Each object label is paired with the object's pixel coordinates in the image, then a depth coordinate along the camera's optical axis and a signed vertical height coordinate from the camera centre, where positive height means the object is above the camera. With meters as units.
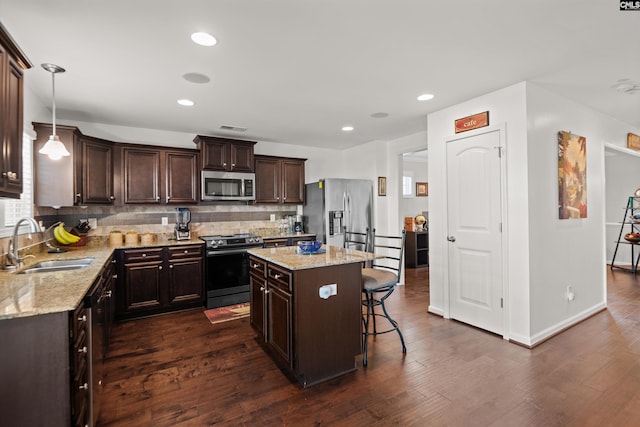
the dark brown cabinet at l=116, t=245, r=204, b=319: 3.69 -0.78
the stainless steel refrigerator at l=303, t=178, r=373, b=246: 4.95 +0.11
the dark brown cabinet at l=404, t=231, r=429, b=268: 6.61 -0.76
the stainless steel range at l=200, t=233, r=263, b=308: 4.12 -0.72
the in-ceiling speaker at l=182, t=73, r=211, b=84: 2.71 +1.24
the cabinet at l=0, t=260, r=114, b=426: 1.30 -0.66
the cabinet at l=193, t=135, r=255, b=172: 4.44 +0.93
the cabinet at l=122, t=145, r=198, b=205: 4.10 +0.57
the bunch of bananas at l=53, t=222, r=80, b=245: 3.29 -0.19
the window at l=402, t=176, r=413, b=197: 7.74 +0.70
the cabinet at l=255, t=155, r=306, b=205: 5.01 +0.60
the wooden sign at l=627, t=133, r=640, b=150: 4.41 +1.01
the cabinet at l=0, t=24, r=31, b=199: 1.76 +0.65
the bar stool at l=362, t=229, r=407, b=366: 2.65 -0.60
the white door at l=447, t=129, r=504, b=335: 3.18 -0.18
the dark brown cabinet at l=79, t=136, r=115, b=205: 3.58 +0.55
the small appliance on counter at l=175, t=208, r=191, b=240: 4.37 -0.06
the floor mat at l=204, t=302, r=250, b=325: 3.72 -1.22
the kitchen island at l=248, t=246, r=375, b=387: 2.28 -0.76
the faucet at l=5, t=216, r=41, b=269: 2.27 -0.26
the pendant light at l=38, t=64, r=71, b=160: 2.43 +0.56
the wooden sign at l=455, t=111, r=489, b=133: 3.23 +0.99
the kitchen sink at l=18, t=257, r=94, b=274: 2.41 -0.40
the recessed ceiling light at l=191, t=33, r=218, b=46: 2.10 +1.23
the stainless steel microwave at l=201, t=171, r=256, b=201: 4.45 +0.46
